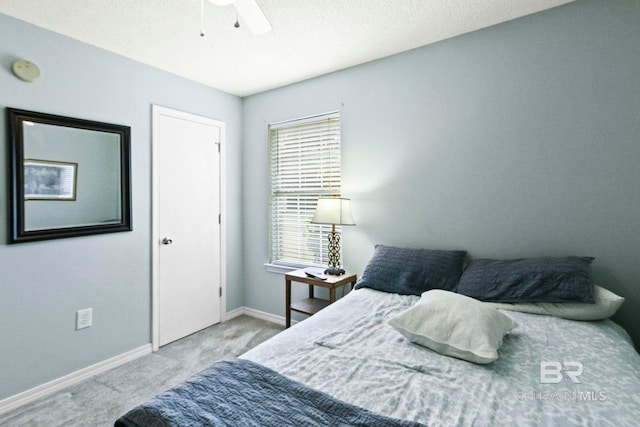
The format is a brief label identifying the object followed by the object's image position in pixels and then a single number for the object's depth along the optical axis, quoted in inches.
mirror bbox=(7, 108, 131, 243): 81.9
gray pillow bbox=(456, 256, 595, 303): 67.7
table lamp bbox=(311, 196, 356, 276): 104.0
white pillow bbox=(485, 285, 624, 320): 64.2
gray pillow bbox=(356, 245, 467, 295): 84.2
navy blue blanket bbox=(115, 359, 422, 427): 36.4
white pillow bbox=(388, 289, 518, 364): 50.0
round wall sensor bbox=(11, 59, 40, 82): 80.6
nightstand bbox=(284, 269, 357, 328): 101.2
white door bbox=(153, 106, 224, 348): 114.0
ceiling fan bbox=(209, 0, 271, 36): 63.7
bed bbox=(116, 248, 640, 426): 37.6
